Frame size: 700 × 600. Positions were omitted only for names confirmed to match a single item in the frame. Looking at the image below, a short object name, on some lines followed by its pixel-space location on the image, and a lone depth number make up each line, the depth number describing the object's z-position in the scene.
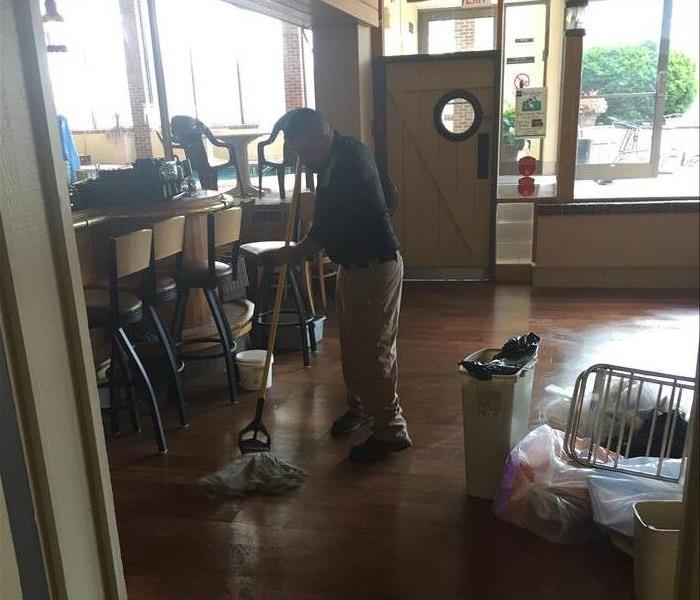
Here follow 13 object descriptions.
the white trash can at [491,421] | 2.33
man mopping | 2.57
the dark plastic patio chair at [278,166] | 5.06
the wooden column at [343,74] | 5.02
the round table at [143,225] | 3.15
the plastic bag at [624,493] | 2.06
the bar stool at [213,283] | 3.31
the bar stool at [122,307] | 2.70
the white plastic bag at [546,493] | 2.20
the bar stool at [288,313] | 3.86
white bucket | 3.56
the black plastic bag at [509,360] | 2.33
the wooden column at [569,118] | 5.05
